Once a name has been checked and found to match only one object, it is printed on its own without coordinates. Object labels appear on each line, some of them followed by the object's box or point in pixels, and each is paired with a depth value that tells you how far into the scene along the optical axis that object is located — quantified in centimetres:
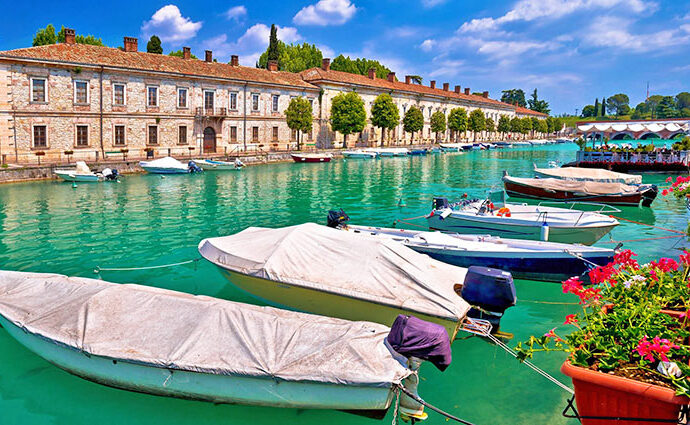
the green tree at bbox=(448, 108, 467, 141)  9725
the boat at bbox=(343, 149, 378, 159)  6212
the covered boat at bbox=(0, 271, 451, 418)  655
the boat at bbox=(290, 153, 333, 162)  5359
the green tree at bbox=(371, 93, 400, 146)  7369
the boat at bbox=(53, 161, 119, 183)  3353
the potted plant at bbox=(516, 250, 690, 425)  352
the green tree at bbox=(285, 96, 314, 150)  5884
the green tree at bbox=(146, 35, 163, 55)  6412
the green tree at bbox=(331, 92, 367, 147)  6588
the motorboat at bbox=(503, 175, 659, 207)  2559
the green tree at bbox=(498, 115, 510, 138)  12294
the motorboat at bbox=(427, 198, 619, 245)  1644
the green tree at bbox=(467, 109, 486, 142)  10362
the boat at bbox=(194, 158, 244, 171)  4422
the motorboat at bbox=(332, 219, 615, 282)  1259
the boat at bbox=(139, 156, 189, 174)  3966
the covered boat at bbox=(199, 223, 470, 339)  908
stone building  3828
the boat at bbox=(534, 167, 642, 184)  2801
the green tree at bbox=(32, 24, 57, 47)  6241
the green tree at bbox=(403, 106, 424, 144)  8306
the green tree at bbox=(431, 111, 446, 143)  9200
